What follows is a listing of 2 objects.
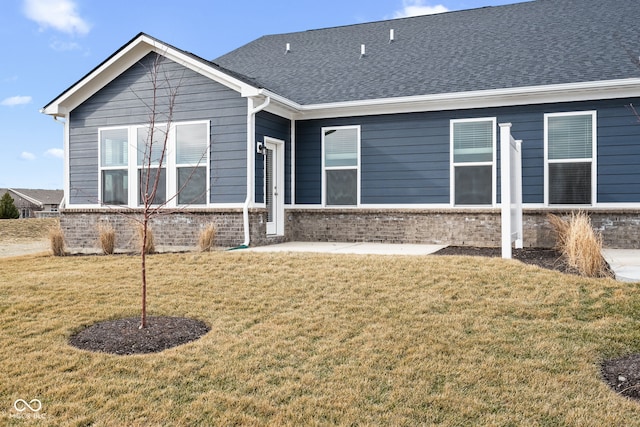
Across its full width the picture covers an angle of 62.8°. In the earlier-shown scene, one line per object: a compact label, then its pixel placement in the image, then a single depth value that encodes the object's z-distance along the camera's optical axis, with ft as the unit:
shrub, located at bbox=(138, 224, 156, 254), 32.63
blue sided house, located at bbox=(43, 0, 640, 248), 33.76
